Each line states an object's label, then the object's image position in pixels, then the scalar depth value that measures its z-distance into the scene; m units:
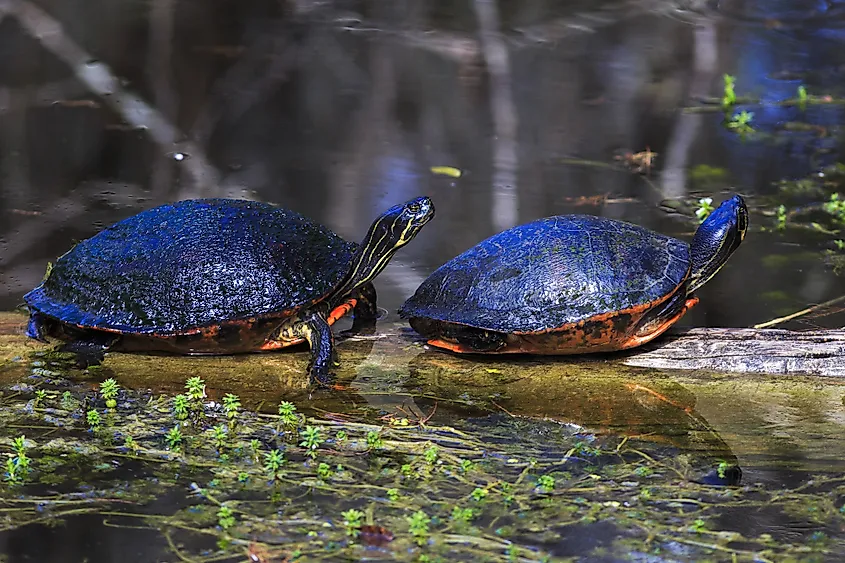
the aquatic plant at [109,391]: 7.63
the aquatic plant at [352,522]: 6.02
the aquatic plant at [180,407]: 7.48
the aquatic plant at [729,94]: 18.83
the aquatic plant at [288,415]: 7.43
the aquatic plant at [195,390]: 7.73
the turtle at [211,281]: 8.32
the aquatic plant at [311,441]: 6.98
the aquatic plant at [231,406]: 7.45
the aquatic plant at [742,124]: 17.52
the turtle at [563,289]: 8.26
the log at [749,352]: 8.30
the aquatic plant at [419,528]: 5.98
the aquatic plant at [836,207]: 13.49
